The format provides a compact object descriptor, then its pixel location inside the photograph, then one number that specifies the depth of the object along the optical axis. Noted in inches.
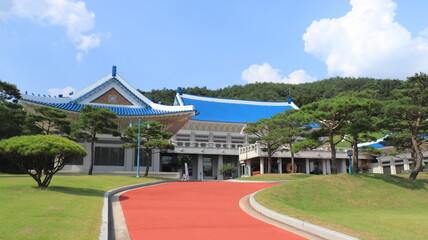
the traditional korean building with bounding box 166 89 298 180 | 1596.7
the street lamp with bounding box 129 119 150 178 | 1026.1
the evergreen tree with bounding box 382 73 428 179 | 858.1
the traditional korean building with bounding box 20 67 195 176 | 1243.8
